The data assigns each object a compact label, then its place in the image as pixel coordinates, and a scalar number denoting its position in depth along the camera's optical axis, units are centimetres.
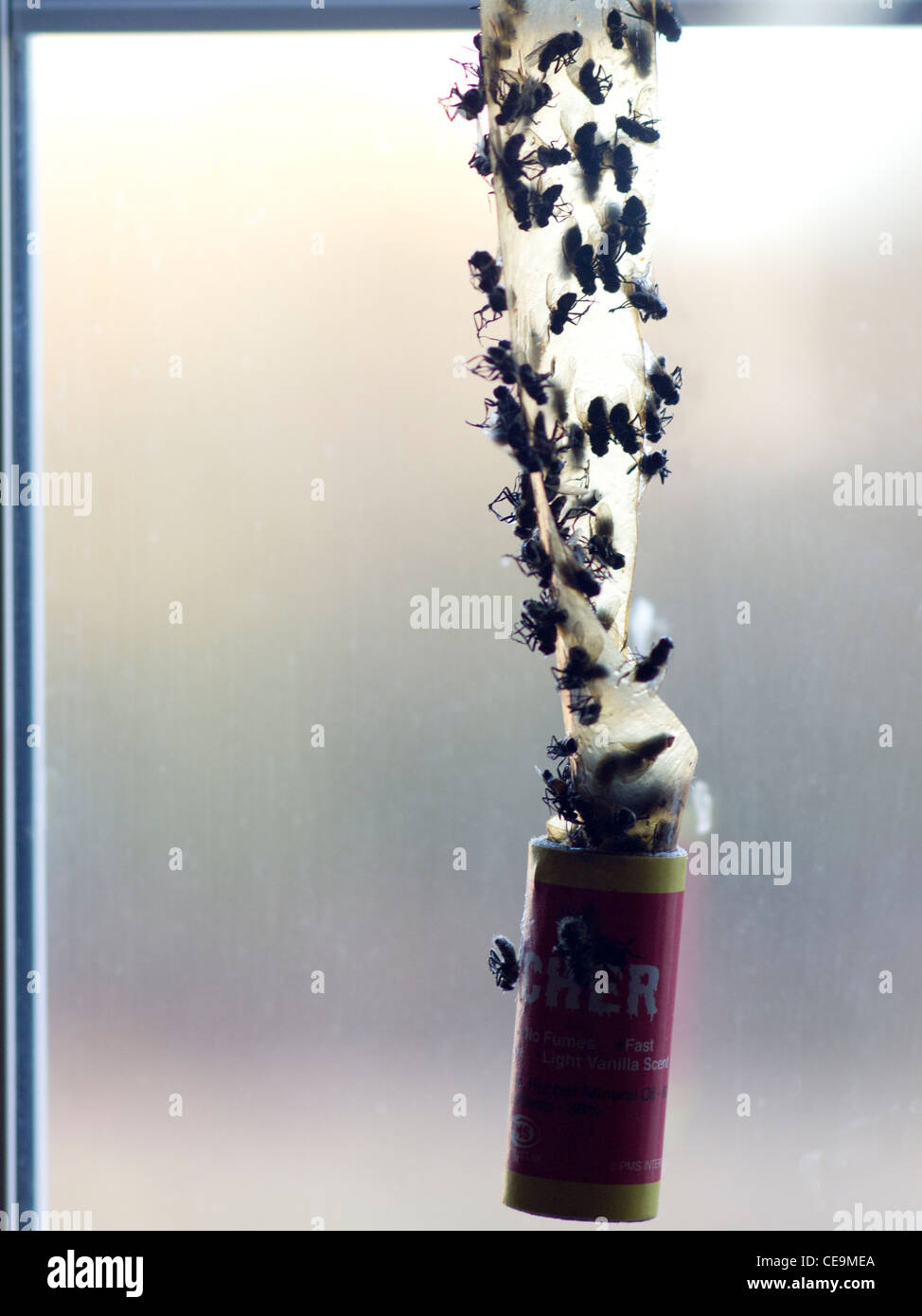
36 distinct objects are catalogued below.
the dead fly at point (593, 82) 36
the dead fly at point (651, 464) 37
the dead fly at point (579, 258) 36
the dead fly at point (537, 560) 37
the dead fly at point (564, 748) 37
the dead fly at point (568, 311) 36
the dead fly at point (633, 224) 37
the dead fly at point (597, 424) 37
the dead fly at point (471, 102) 37
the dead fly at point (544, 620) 36
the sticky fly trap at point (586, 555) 36
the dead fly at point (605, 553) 37
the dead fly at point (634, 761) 36
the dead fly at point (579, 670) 36
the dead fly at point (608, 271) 37
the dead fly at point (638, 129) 36
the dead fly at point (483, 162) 37
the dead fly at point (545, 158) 36
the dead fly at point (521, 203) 36
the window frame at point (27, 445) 42
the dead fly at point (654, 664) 36
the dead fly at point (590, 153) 36
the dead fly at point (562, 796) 36
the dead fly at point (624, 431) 37
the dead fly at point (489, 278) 36
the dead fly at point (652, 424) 37
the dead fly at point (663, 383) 37
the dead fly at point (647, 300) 37
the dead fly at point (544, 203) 36
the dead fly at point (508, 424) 36
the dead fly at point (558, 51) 36
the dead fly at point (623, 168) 36
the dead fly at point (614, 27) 36
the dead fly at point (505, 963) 37
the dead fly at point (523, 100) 36
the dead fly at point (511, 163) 36
